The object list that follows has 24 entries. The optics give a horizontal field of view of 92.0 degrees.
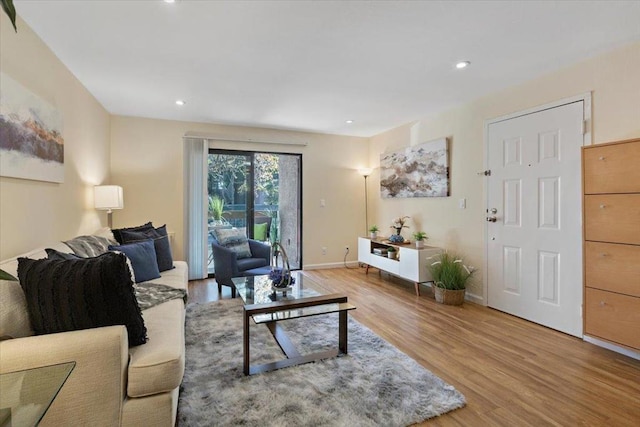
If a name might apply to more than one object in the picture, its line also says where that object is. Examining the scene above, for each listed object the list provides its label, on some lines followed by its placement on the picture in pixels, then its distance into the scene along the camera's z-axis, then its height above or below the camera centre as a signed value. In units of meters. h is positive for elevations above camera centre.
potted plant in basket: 3.53 -0.79
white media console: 3.88 -0.67
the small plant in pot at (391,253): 4.47 -0.59
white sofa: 1.24 -0.68
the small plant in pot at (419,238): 4.09 -0.34
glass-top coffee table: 2.09 -0.69
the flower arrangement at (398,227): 4.50 -0.22
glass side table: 0.80 -0.49
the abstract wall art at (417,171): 4.06 +0.61
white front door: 2.72 -0.05
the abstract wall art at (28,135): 1.93 +0.55
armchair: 3.74 -0.65
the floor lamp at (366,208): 5.82 +0.08
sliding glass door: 4.91 +0.27
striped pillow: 4.11 -0.39
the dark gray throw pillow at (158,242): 3.13 -0.31
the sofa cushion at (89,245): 2.32 -0.27
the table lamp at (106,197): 3.52 +0.17
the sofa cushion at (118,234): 3.13 -0.22
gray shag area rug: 1.66 -1.09
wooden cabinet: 2.15 -0.21
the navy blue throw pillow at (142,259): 2.68 -0.42
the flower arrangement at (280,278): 2.63 -0.56
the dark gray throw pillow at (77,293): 1.37 -0.37
